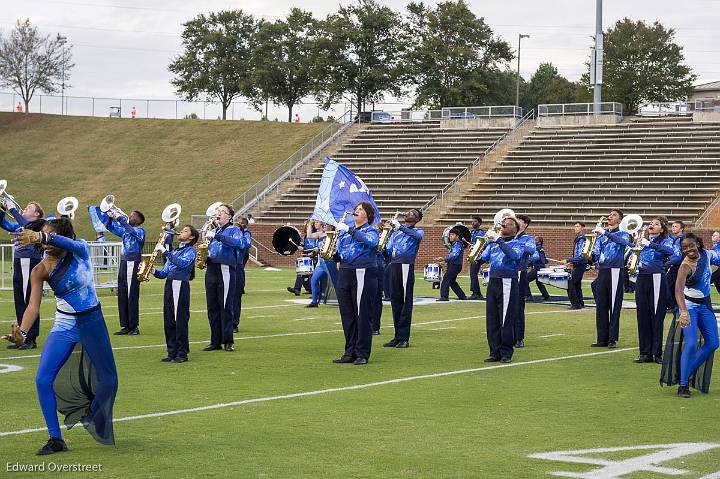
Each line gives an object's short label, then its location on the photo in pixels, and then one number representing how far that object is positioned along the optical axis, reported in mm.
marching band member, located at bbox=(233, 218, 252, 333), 14859
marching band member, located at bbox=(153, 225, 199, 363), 12555
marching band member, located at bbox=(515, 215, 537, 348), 14211
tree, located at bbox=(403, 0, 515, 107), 58806
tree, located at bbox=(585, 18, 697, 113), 59344
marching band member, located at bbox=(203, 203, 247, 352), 13805
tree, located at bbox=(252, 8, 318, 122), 61562
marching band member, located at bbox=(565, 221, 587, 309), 20656
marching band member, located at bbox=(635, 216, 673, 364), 12867
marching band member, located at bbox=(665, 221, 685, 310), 13180
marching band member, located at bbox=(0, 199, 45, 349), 13164
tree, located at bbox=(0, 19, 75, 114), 65312
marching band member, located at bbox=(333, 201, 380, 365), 12609
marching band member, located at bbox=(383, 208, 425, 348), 14523
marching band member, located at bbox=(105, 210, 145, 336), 15711
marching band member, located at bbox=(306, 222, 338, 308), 20219
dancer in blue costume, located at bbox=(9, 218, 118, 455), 7574
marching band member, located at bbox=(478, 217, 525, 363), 12766
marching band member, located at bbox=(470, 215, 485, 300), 23628
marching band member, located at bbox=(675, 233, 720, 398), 10281
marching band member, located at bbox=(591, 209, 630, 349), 14195
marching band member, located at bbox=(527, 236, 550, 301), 21844
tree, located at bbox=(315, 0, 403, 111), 59500
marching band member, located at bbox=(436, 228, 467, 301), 22547
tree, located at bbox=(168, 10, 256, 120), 64062
